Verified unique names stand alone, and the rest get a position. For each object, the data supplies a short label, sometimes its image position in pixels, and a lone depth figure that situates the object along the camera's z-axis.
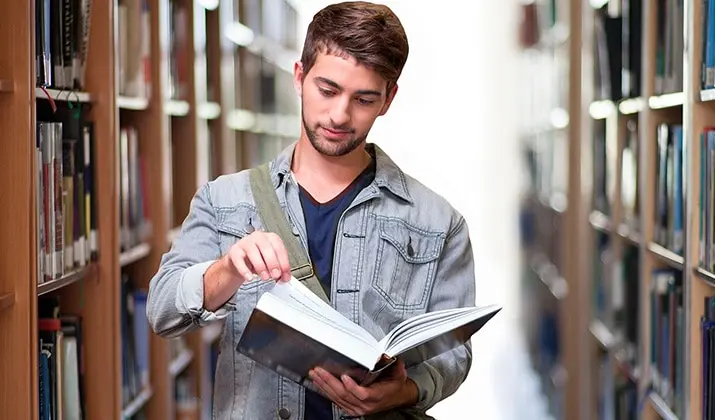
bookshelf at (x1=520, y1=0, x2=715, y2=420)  3.18
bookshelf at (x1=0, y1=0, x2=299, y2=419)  2.82
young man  2.52
